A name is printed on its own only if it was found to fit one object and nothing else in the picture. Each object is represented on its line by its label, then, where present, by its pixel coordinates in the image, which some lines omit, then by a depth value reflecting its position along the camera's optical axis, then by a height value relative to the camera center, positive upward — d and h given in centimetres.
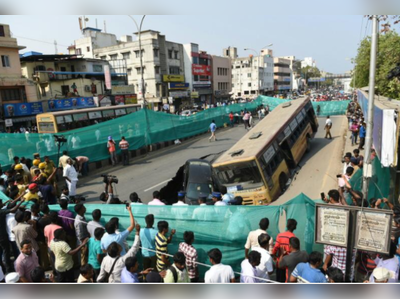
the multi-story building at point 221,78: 6388 +161
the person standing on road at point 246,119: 2850 -310
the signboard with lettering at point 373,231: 450 -219
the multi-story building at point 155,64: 4928 +397
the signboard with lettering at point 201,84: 5843 +50
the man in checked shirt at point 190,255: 536 -281
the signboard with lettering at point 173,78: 5118 +163
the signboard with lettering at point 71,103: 3525 -124
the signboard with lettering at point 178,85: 5208 +38
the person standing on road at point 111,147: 1656 -292
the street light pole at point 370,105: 630 -53
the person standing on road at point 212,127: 2392 -305
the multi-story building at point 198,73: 5659 +254
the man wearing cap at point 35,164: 1118 -253
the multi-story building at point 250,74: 8219 +268
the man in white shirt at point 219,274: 454 -268
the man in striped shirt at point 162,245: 566 -279
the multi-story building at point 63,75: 3659 +225
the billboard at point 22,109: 3008 -137
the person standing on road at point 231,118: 3142 -322
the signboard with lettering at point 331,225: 480 -221
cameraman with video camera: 746 -269
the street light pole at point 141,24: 2102 +428
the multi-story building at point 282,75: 10066 +264
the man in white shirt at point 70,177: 1081 -286
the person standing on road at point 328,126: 2122 -300
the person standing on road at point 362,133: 1602 -269
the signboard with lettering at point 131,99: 4553 -126
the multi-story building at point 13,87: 3067 +83
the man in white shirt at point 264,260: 486 -271
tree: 1611 +93
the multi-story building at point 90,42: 5600 +890
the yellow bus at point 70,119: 2219 -195
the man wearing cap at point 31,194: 781 -244
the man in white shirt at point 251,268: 465 -271
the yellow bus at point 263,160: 1010 -269
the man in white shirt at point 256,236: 549 -262
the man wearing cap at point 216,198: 746 -266
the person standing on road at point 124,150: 1672 -319
